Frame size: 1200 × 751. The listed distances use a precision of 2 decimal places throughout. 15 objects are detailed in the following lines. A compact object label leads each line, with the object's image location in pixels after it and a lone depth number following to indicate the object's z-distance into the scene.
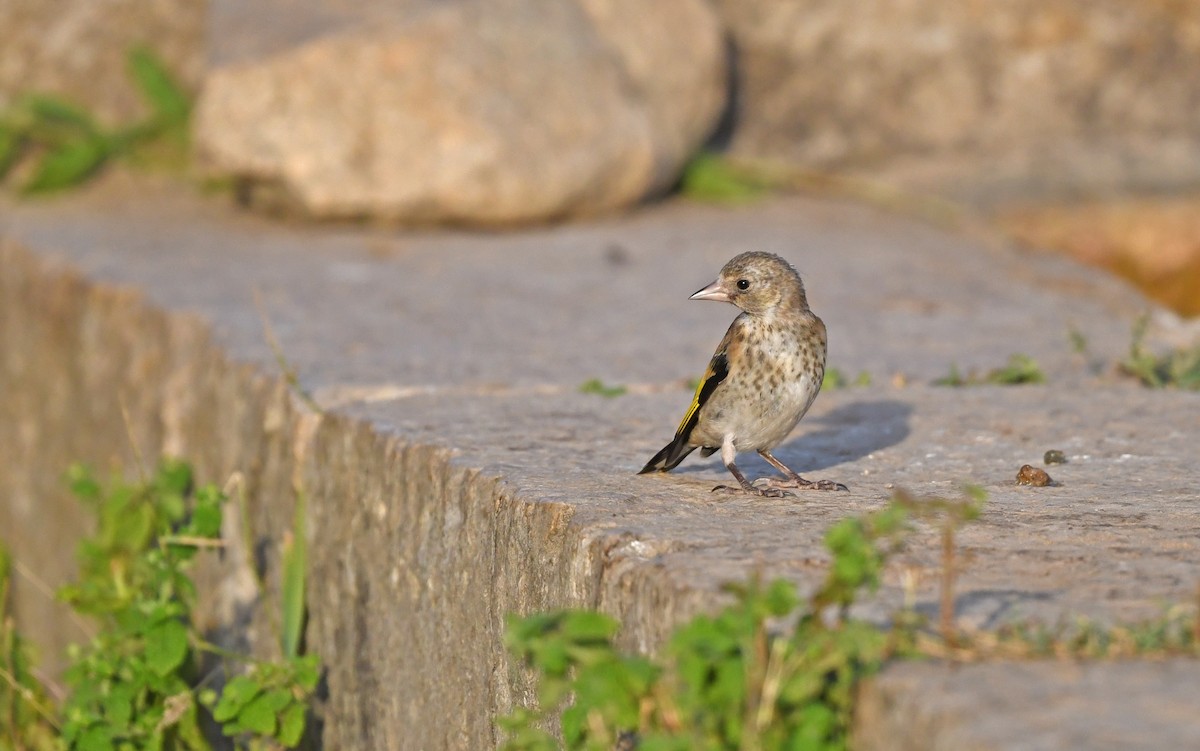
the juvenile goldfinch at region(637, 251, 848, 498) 7.50
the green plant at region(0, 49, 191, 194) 17.94
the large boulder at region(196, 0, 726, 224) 16.17
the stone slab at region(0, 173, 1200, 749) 5.77
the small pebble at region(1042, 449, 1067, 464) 7.80
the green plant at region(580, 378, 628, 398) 9.67
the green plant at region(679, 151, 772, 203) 17.89
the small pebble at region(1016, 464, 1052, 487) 7.26
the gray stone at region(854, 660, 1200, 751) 3.97
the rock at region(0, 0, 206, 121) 19.06
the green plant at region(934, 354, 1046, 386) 10.13
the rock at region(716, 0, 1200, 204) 18.11
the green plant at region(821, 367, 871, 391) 10.11
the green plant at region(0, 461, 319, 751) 7.73
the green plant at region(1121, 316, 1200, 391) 9.98
